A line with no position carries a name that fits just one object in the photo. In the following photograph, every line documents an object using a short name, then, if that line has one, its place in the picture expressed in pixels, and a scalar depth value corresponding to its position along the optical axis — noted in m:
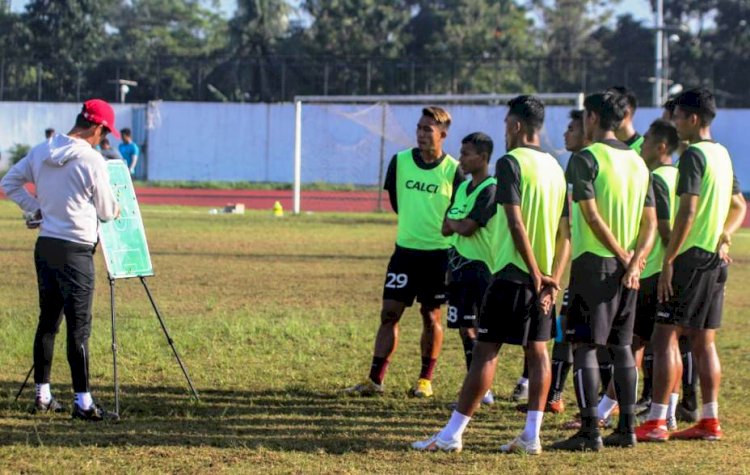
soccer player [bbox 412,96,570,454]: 12.80
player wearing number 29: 16.92
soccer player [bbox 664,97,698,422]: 15.94
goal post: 50.78
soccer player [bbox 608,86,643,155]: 14.05
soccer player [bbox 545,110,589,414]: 15.80
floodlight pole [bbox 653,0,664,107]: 88.88
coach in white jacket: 14.33
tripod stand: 14.80
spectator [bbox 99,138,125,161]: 43.62
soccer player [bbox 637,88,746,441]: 13.90
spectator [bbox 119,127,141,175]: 53.00
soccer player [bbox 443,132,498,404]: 15.34
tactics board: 15.66
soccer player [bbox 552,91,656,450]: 13.17
